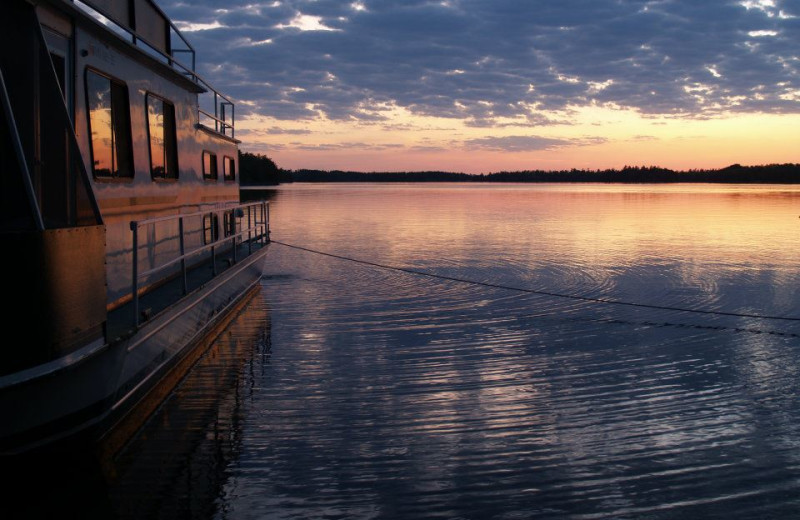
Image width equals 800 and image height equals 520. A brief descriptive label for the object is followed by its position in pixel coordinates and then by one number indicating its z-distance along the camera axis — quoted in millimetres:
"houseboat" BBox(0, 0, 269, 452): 4129
